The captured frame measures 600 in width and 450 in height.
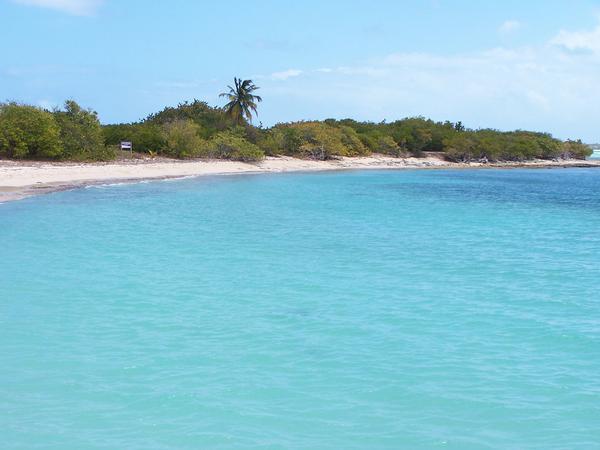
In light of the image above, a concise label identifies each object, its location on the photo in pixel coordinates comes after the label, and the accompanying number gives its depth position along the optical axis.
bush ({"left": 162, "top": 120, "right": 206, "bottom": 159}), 56.09
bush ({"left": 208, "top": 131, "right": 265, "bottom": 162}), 60.91
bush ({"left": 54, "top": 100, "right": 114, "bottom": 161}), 46.88
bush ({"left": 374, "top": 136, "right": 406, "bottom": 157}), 82.64
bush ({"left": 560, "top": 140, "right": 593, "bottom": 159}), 108.70
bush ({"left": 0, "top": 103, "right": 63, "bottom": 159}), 42.47
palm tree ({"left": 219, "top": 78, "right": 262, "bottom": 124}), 71.31
